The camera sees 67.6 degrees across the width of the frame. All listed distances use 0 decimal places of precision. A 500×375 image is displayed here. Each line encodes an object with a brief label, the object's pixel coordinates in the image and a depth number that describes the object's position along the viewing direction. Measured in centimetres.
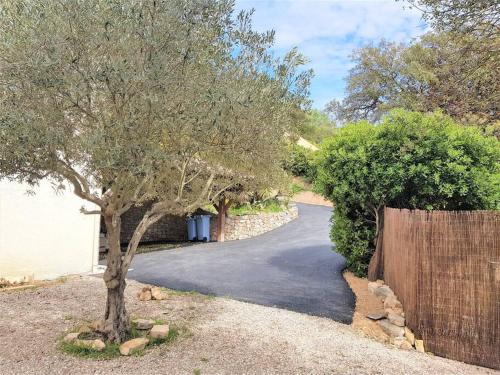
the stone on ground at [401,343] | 652
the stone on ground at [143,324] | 670
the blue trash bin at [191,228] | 1980
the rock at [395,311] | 745
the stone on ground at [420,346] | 639
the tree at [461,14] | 679
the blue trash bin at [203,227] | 1950
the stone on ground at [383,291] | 875
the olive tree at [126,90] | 439
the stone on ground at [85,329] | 634
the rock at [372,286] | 940
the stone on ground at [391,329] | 691
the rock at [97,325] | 631
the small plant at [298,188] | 3068
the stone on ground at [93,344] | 574
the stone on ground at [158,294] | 873
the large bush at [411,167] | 895
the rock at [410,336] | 661
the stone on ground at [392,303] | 766
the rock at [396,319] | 709
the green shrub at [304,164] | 2953
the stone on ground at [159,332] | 623
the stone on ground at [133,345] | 568
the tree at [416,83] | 1050
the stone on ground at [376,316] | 763
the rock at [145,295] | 867
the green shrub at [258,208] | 2032
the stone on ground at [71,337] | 601
